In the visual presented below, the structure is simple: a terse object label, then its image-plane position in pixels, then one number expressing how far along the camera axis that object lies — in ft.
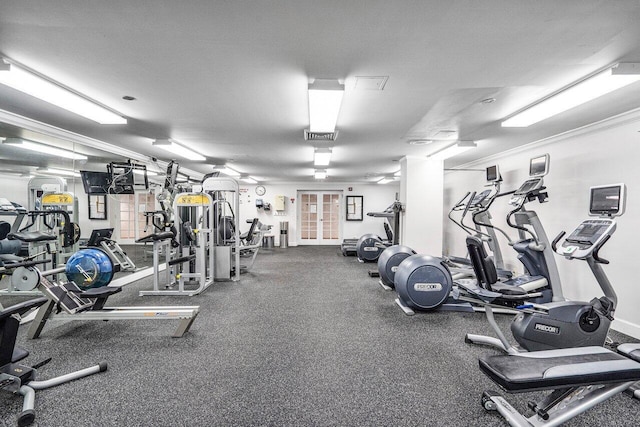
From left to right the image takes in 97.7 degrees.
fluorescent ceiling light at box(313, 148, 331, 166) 16.90
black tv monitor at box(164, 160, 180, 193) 15.83
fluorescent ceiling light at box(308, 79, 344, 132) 8.07
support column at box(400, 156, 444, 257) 19.33
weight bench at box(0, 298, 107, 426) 6.36
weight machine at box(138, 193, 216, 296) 14.78
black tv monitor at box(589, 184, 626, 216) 7.84
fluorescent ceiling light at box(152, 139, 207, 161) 14.72
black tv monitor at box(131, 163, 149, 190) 20.46
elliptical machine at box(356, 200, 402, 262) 23.53
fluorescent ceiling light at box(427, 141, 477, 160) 15.07
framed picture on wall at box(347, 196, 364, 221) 36.04
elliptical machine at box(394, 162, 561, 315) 10.35
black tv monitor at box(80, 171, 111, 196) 16.94
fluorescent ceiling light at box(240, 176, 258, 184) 30.64
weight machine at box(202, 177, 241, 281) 16.63
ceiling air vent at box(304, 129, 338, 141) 12.78
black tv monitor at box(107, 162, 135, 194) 14.25
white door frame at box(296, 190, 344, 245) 36.09
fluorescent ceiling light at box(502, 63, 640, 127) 7.10
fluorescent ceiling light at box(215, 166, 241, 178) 24.59
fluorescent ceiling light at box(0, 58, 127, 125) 7.22
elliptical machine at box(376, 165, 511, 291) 13.33
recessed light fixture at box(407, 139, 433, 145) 14.94
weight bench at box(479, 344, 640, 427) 4.96
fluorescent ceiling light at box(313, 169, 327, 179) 26.09
